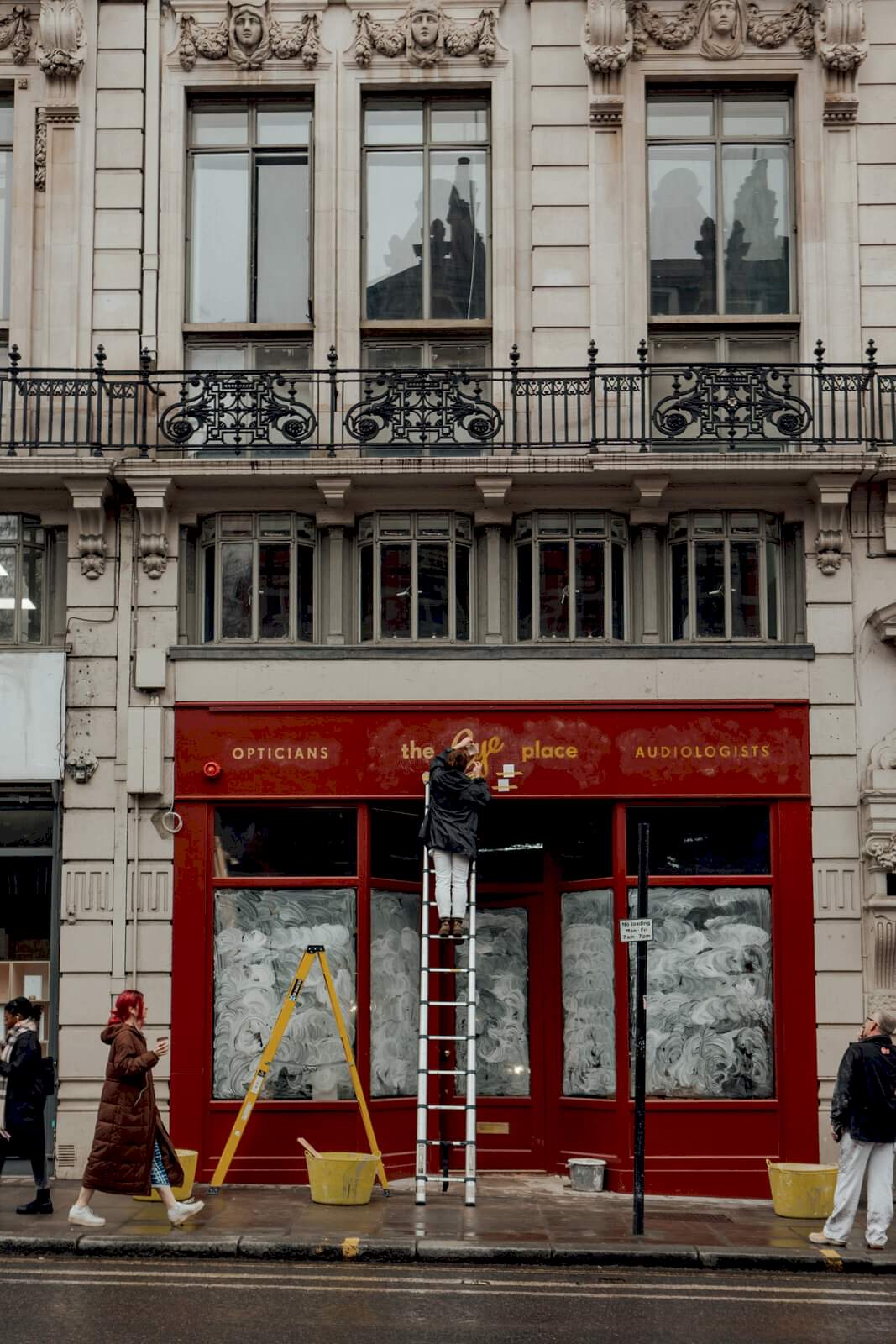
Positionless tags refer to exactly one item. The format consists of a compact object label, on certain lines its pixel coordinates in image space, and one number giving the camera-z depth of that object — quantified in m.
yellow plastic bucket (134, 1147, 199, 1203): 15.01
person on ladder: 16.42
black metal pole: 14.18
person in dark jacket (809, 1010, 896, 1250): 13.79
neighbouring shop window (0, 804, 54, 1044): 17.47
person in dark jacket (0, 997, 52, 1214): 14.75
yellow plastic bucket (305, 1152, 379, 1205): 15.41
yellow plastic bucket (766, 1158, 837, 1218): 15.35
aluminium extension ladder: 15.47
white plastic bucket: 16.72
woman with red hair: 13.90
